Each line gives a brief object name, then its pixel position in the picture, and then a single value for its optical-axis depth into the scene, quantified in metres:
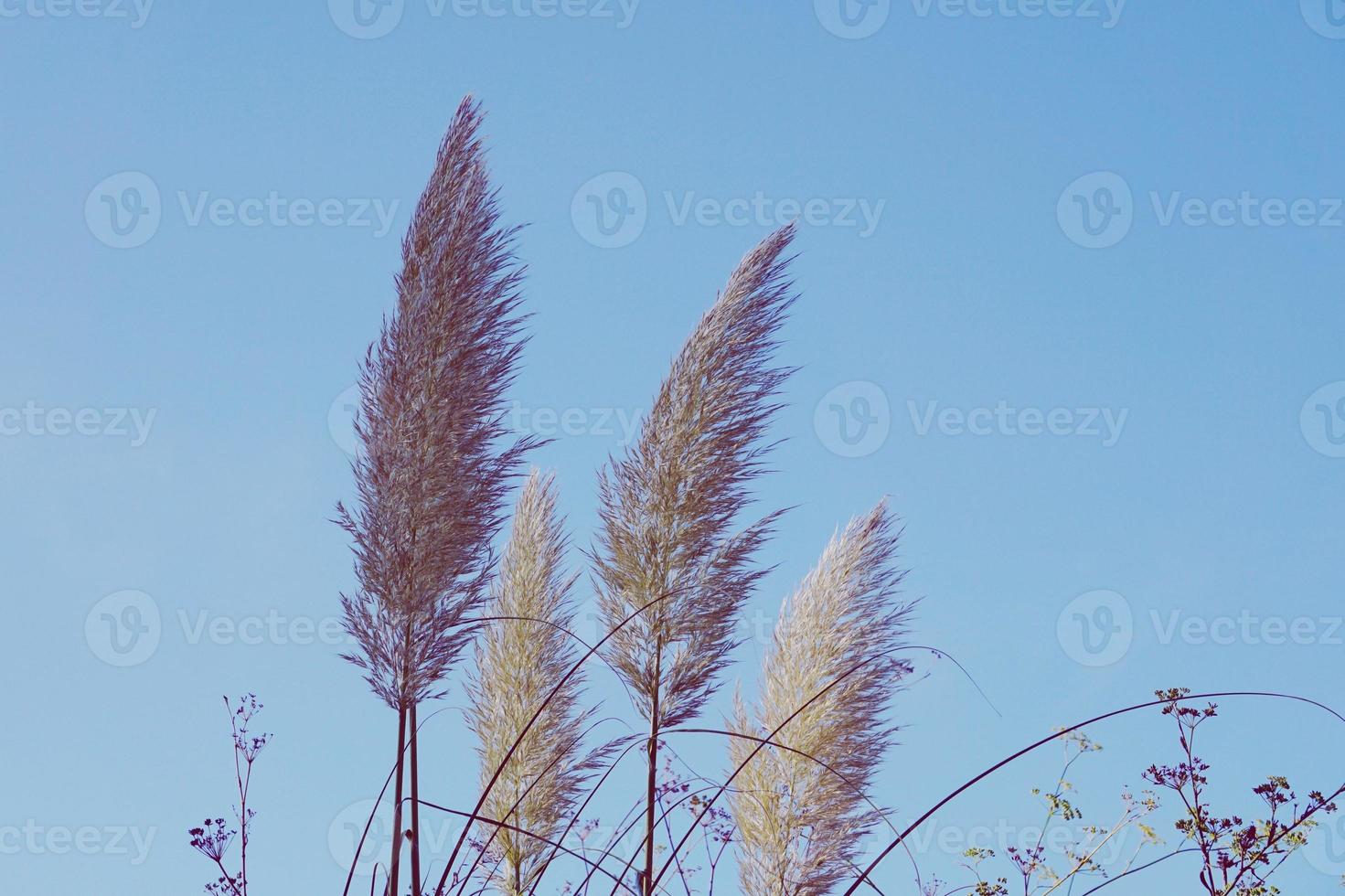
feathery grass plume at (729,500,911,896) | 6.72
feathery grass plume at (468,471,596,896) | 7.17
